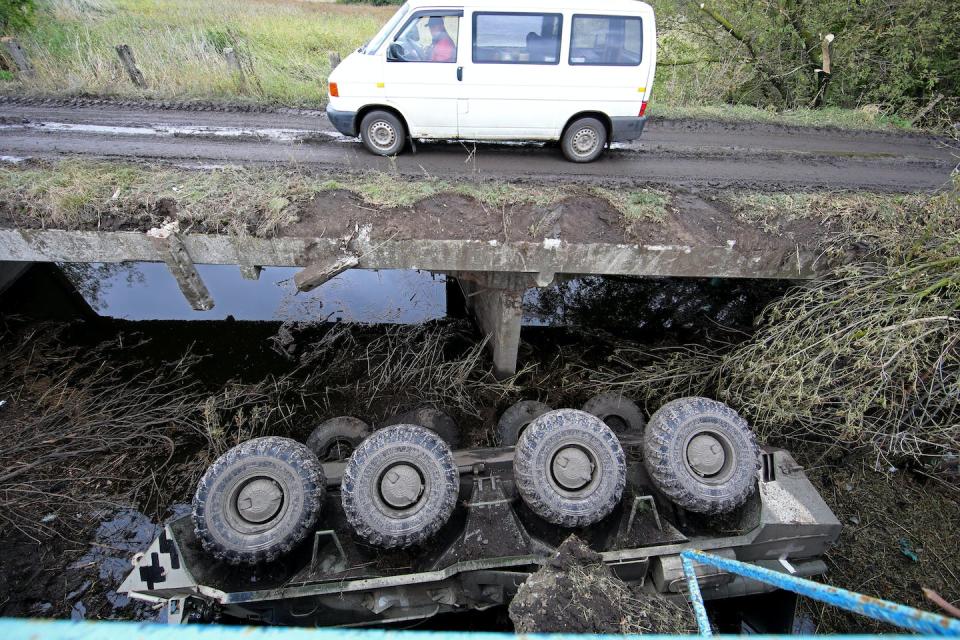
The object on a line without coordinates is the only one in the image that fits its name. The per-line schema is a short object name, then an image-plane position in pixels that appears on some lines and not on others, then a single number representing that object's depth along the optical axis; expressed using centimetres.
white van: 587
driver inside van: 586
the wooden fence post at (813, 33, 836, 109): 1005
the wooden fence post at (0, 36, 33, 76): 927
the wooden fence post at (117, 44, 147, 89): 906
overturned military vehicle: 355
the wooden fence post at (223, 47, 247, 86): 932
